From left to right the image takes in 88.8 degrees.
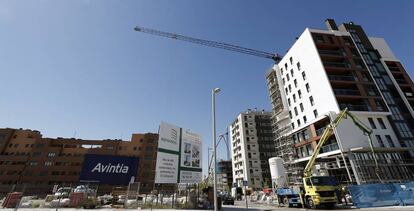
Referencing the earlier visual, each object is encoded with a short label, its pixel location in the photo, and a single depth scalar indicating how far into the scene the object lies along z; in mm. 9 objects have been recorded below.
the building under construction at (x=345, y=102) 33406
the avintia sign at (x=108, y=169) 19422
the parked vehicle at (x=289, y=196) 23342
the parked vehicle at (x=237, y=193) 46144
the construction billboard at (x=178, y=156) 18625
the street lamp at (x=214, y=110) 14406
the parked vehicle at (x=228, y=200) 31903
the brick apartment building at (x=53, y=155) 65375
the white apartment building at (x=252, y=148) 76375
